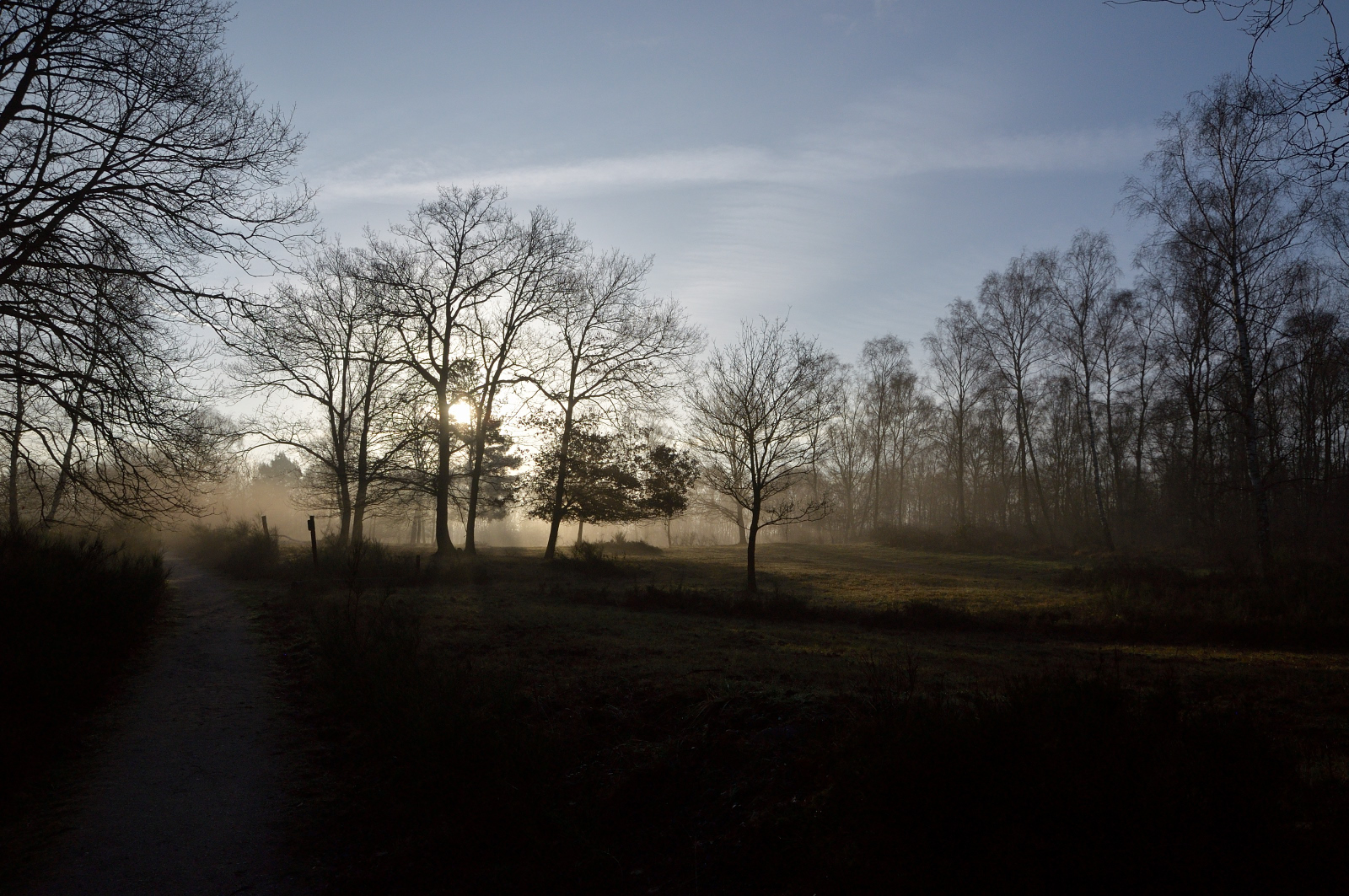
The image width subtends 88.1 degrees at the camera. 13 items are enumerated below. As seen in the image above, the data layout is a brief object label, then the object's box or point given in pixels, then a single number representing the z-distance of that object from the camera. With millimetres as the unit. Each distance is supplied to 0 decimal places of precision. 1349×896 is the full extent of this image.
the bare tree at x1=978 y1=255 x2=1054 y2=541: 36312
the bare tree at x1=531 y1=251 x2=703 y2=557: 30281
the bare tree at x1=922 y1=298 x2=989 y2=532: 41156
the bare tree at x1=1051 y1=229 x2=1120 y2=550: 33500
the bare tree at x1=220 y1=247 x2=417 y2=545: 29234
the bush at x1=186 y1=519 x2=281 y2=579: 25433
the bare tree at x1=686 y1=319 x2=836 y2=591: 19938
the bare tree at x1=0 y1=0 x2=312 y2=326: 8789
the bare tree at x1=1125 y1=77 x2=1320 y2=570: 18750
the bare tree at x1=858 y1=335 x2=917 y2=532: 51750
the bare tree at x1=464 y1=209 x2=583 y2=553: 29297
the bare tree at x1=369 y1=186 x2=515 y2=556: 27953
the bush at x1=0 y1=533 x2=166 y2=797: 6684
